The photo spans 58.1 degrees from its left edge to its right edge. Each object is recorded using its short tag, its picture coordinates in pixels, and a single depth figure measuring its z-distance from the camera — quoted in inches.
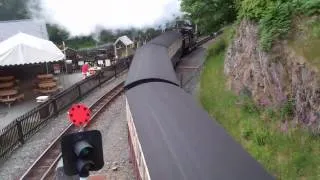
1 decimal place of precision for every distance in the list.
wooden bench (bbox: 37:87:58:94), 644.2
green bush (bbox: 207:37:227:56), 707.8
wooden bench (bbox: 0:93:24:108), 590.8
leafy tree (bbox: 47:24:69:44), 1314.8
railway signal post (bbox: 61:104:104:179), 134.3
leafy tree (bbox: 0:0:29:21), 1573.4
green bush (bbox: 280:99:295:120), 293.6
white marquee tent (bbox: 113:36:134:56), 944.3
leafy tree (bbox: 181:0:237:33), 620.9
